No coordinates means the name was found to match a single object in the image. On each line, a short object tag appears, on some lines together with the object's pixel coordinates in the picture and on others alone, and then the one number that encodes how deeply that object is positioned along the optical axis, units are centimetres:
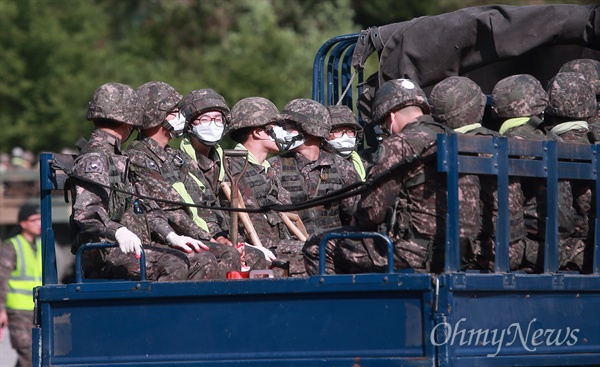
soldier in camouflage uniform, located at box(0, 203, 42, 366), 2506
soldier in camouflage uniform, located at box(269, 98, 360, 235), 1948
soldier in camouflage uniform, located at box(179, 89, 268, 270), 1812
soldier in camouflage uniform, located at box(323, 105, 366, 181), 2052
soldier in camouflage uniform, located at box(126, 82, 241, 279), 1616
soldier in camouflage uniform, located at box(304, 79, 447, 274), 1448
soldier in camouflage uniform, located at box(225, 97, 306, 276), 1869
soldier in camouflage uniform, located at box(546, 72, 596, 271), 1711
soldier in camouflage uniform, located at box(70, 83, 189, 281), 1576
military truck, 1370
